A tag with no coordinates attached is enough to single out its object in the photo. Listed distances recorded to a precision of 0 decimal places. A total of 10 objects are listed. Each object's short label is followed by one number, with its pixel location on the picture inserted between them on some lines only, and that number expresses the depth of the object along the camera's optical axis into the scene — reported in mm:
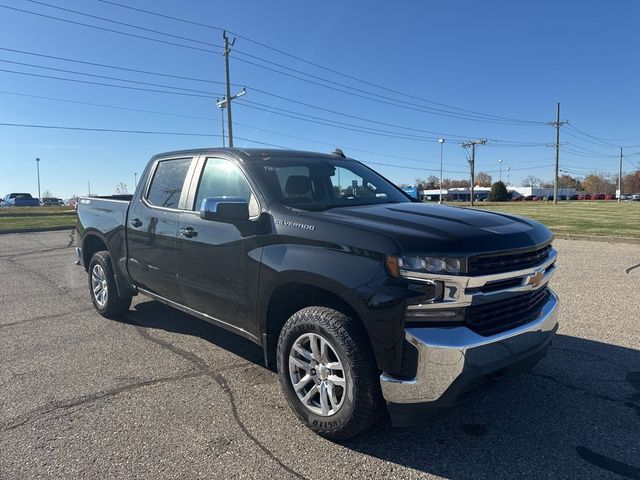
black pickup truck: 2596
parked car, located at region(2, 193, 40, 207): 53500
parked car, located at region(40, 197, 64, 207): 69650
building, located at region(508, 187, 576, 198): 128350
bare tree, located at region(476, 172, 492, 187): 150088
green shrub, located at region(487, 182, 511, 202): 70625
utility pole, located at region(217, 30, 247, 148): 28641
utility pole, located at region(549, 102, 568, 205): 55906
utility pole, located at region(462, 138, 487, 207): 59019
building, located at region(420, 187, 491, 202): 111956
